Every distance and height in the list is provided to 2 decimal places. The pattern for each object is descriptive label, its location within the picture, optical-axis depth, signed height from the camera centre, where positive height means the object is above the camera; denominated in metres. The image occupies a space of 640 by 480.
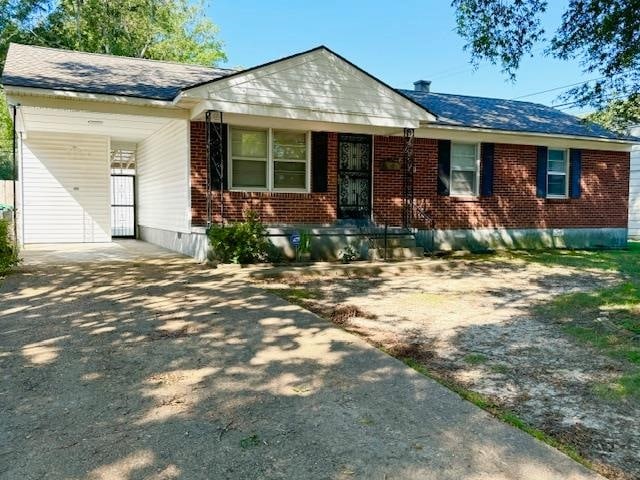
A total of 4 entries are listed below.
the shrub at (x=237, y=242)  9.64 -0.59
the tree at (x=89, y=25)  27.42 +10.34
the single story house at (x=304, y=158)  10.30 +1.37
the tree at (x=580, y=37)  8.23 +3.08
